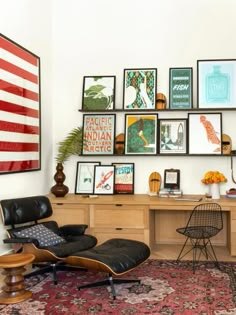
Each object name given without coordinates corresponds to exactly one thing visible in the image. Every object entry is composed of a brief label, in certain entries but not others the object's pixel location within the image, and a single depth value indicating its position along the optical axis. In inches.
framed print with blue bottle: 192.2
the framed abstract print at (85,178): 201.9
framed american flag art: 156.2
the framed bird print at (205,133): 192.5
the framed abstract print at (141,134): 198.7
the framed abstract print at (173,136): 197.0
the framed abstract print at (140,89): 199.6
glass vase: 184.9
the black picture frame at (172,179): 197.2
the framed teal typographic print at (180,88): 197.0
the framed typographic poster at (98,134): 203.2
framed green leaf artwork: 203.3
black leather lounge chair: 139.9
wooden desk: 174.2
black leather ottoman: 125.5
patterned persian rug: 117.3
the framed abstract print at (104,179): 198.5
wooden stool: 123.7
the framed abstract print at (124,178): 200.4
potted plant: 193.8
